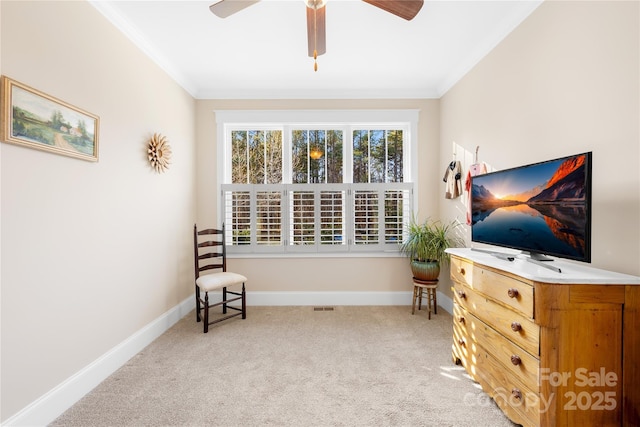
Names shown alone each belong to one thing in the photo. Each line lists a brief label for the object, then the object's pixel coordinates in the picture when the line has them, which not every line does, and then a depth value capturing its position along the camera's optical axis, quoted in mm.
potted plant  3033
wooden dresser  1277
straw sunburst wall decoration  2609
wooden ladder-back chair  2807
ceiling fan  1518
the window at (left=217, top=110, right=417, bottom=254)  3533
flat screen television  1348
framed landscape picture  1419
